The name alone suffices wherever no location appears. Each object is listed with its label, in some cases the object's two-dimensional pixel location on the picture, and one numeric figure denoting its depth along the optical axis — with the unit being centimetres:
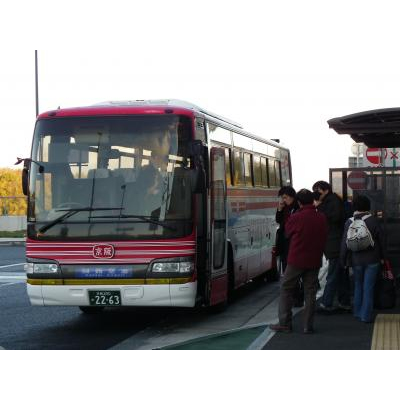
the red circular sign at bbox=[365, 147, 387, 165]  2559
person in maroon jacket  1139
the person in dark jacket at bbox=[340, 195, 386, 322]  1254
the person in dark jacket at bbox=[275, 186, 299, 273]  1466
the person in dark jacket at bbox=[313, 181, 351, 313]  1350
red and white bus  1233
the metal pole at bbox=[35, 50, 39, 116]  4344
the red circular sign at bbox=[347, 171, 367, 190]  1646
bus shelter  1598
